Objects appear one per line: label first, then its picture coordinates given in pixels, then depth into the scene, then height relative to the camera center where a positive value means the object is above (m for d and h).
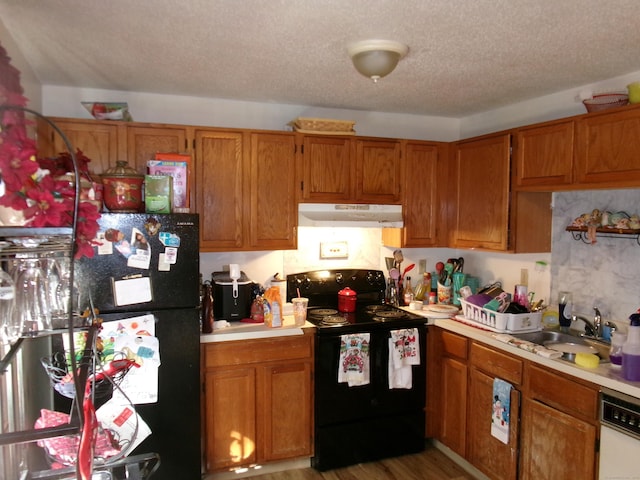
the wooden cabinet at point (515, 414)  2.18 -1.05
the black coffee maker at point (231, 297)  2.88 -0.48
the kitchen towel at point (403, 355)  3.00 -0.88
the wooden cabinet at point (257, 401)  2.70 -1.09
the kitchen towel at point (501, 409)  2.57 -1.06
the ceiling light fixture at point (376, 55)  2.05 +0.77
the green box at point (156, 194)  2.38 +0.14
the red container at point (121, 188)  2.31 +0.17
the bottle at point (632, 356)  2.01 -0.58
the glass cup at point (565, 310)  2.81 -0.53
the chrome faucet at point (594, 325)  2.62 -0.59
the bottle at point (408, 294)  3.47 -0.54
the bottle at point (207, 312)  2.67 -0.54
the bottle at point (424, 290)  3.54 -0.52
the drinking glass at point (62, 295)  1.03 -0.17
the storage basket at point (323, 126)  3.03 +0.65
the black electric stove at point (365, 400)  2.89 -1.16
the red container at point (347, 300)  3.30 -0.56
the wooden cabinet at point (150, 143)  2.72 +0.47
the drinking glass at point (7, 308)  0.94 -0.18
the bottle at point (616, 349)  2.18 -0.61
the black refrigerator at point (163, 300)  2.27 -0.40
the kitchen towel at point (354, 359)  2.89 -0.87
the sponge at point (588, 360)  2.18 -0.66
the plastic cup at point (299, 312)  2.91 -0.57
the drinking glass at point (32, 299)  0.97 -0.17
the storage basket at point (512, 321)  2.75 -0.60
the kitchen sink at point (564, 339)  2.52 -0.68
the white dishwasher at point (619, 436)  1.92 -0.92
